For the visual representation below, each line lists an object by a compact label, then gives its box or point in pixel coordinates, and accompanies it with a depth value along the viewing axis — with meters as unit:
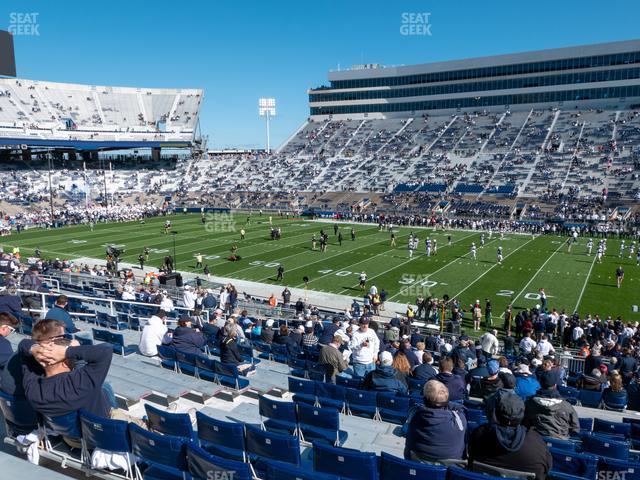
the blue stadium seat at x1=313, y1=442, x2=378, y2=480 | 4.23
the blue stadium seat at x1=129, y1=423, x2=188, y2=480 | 4.25
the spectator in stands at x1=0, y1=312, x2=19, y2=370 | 4.89
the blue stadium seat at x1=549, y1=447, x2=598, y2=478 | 4.59
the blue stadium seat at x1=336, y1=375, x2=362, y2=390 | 8.19
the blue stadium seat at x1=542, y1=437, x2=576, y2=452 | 5.37
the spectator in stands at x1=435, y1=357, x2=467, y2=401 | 7.25
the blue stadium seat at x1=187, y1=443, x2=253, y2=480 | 3.82
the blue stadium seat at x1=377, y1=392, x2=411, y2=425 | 6.88
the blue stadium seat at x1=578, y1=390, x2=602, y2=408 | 9.26
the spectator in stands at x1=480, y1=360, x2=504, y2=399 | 7.59
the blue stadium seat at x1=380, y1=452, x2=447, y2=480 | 3.85
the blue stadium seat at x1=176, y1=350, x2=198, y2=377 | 8.58
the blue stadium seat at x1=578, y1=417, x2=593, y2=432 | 7.12
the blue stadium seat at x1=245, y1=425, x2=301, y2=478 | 4.71
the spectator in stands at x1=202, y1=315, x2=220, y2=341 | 11.89
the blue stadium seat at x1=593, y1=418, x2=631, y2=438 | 6.92
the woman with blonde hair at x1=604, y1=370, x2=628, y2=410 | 8.95
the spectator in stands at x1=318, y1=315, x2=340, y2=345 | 11.65
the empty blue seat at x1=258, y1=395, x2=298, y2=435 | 5.97
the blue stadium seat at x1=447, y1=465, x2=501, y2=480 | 3.54
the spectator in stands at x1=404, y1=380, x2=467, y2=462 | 4.30
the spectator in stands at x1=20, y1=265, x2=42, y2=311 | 11.81
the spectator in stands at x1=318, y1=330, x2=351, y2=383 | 8.96
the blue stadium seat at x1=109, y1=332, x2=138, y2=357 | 9.41
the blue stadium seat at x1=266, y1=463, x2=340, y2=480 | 3.78
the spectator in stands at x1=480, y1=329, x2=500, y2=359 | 12.98
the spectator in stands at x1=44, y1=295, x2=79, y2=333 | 7.55
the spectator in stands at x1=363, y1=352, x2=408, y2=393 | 7.71
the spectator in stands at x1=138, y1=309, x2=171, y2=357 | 9.27
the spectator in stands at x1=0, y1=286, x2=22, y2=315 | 8.78
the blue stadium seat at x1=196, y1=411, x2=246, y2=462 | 4.79
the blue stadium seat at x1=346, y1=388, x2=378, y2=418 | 7.11
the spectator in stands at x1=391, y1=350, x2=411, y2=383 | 9.16
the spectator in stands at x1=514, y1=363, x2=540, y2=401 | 7.09
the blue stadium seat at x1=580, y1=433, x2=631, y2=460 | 5.59
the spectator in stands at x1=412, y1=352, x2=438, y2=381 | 8.66
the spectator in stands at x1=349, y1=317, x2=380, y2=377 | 9.25
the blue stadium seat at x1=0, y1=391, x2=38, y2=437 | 4.50
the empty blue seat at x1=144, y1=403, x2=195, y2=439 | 4.95
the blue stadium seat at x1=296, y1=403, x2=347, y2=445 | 5.77
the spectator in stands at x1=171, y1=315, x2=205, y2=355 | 9.16
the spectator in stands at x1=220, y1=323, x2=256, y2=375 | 8.80
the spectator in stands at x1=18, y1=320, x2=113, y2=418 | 3.93
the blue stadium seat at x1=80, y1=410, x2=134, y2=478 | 4.29
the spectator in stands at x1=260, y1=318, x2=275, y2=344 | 12.66
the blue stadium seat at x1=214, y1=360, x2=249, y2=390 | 7.99
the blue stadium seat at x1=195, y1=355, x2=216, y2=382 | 8.26
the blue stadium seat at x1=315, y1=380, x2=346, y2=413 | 7.16
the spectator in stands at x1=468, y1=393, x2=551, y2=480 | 3.72
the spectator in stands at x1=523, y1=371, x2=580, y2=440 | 5.72
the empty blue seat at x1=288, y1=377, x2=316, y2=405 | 7.27
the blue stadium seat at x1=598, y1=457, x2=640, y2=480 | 4.68
